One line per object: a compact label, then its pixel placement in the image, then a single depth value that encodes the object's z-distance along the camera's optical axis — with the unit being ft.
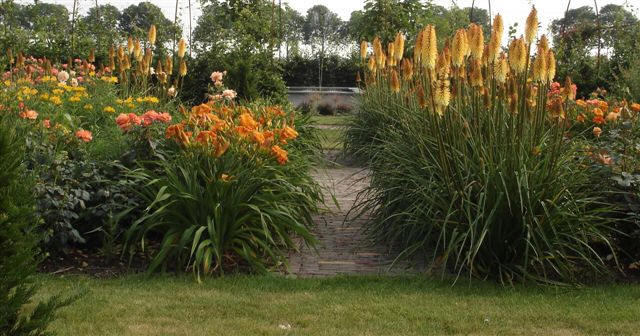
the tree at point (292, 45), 82.62
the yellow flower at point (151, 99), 24.79
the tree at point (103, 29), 55.00
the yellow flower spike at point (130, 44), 28.92
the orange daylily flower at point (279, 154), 17.87
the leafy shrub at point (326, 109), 66.09
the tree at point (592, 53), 53.21
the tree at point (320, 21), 179.15
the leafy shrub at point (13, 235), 8.02
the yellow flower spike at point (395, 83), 21.71
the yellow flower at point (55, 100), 23.85
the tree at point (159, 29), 52.11
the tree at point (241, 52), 43.19
